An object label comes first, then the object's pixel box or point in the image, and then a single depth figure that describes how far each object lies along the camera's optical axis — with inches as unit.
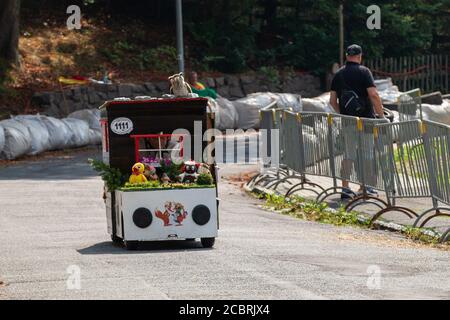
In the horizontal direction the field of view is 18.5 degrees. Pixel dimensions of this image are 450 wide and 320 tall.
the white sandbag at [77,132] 1323.8
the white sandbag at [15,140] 1206.3
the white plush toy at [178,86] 624.4
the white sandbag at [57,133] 1294.3
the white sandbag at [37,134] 1254.9
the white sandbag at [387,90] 1530.5
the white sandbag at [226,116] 1481.3
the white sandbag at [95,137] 1348.4
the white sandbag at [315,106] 1526.8
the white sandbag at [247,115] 1513.3
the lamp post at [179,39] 1478.8
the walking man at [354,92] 765.3
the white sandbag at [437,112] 1309.1
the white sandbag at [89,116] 1381.6
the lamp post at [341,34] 1687.4
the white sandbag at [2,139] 1202.0
